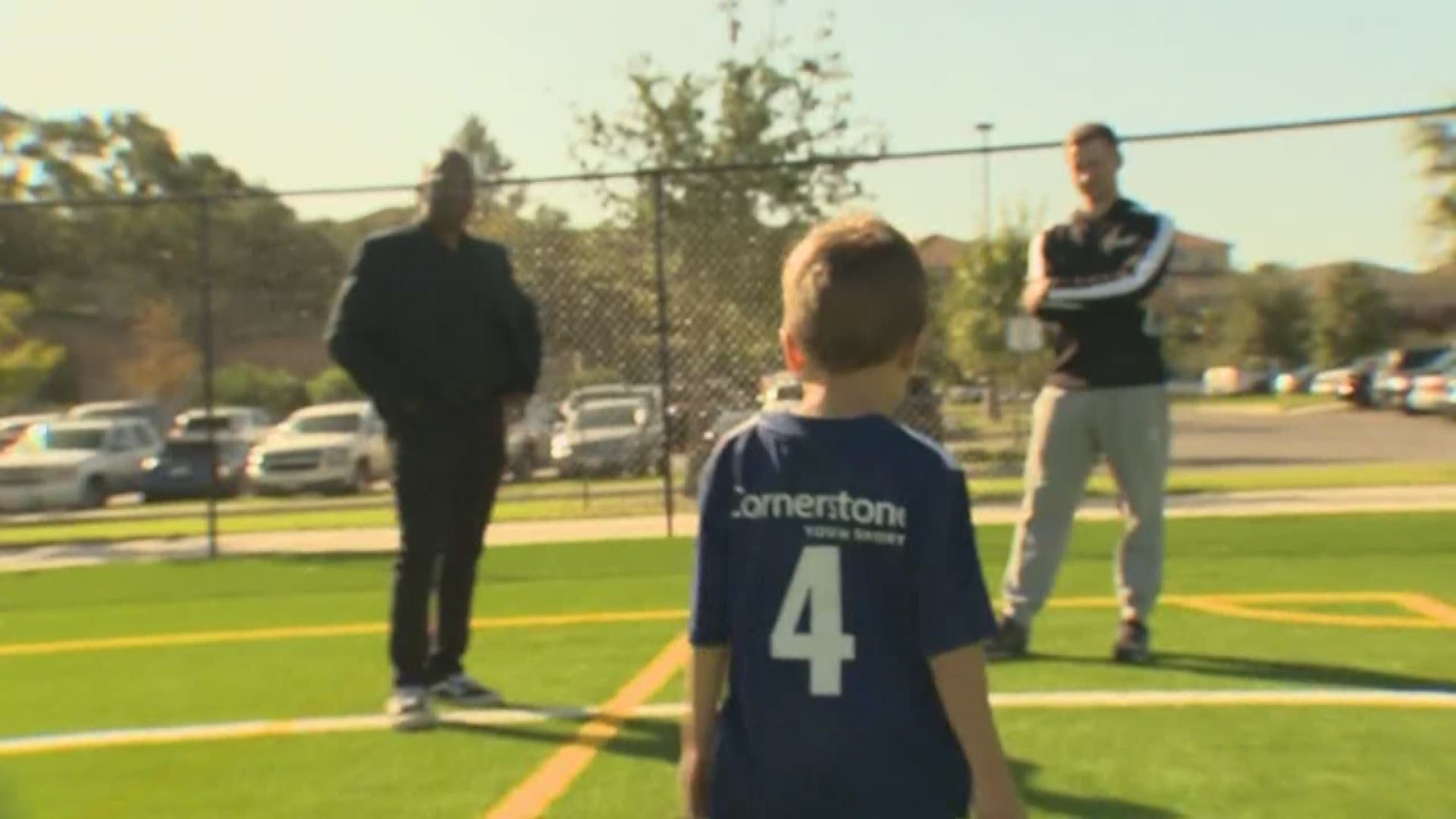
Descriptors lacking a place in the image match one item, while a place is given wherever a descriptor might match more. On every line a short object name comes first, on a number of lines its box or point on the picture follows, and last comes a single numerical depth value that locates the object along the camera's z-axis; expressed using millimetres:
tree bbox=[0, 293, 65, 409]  20484
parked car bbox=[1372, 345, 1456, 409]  40469
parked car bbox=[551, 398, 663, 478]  16875
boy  2551
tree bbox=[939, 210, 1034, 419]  20875
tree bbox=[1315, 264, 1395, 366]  24250
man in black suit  6094
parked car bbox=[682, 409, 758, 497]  15289
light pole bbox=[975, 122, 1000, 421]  20078
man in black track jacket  6582
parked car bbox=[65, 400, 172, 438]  36750
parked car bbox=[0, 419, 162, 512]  29672
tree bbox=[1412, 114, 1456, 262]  17500
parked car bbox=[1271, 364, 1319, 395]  73062
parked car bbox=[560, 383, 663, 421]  16188
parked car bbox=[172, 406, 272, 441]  33844
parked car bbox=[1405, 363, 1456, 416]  37844
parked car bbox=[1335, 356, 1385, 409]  49156
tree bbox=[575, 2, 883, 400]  15547
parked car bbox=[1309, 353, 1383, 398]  52012
